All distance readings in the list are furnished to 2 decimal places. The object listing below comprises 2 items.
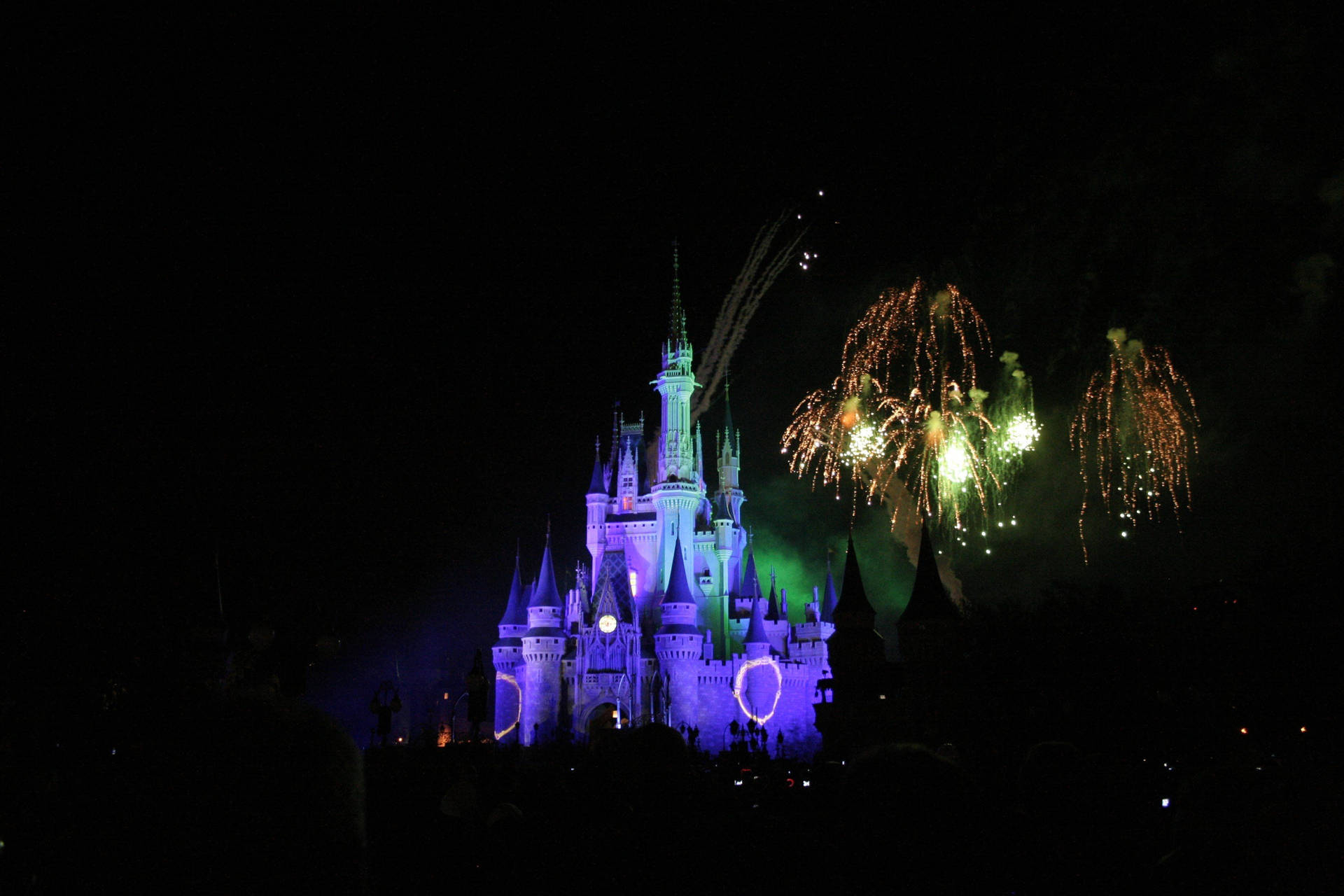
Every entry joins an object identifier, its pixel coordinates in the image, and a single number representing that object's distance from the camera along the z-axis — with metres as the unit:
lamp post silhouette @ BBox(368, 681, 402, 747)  23.45
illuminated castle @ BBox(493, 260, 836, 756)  53.91
